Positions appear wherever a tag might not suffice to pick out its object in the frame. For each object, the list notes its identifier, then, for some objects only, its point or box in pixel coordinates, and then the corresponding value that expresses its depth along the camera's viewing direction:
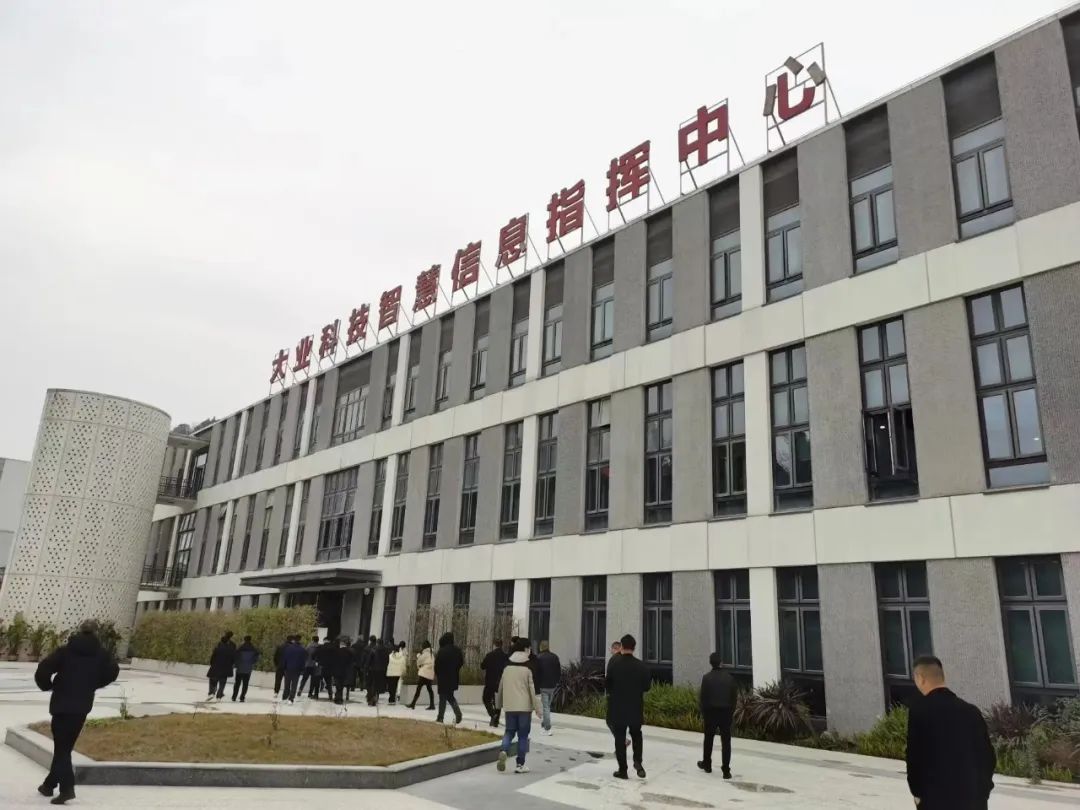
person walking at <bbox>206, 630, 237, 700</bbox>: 19.09
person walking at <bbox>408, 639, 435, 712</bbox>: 19.12
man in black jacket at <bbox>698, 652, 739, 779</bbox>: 10.67
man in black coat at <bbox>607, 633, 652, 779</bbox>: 10.09
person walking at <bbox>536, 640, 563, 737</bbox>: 15.57
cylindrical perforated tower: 37.53
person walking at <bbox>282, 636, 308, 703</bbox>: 19.39
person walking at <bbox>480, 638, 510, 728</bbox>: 15.02
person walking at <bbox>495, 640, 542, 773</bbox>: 10.36
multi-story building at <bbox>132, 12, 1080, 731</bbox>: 15.08
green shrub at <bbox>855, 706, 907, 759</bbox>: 14.49
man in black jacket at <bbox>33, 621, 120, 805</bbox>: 7.63
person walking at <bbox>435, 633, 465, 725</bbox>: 15.03
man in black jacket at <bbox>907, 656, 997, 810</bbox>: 4.92
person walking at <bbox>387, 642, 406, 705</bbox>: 20.19
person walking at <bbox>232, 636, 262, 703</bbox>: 19.19
